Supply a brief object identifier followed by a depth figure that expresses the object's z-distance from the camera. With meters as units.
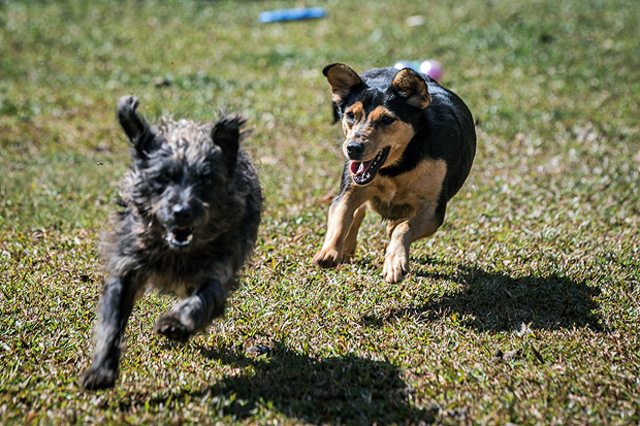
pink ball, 11.41
